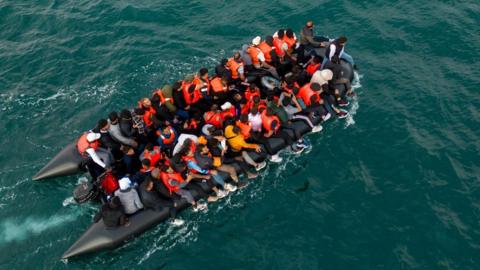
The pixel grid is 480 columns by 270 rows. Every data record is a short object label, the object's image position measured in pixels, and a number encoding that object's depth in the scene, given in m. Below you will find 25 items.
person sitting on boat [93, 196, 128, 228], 12.55
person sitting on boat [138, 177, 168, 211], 13.05
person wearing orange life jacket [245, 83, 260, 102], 15.38
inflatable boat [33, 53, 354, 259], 12.88
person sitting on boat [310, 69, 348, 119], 15.51
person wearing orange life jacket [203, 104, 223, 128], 14.58
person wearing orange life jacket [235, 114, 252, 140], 14.07
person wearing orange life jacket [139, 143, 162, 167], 13.55
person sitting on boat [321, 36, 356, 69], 16.92
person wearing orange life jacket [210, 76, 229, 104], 15.34
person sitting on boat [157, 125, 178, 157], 14.09
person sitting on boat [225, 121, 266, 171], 14.02
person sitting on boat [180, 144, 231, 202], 13.27
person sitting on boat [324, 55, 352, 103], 16.66
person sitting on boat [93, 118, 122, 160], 14.08
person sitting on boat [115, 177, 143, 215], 12.63
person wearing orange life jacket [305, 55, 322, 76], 16.98
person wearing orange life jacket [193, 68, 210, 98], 15.32
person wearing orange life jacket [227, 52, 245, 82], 16.11
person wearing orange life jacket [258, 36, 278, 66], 16.80
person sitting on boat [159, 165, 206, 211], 13.04
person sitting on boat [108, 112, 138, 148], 14.16
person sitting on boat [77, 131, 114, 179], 13.75
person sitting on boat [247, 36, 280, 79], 16.72
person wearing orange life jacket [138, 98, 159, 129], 14.94
